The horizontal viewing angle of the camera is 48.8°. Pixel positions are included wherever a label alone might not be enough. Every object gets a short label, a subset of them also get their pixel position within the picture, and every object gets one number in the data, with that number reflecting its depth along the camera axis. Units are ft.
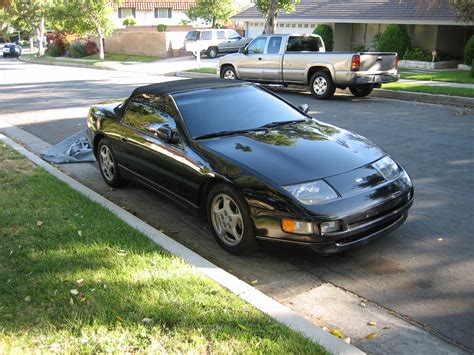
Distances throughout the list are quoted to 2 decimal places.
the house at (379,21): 79.20
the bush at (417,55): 78.89
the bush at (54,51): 152.56
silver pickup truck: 46.85
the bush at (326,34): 94.96
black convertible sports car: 14.17
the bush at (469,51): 70.38
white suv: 114.73
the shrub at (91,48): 141.69
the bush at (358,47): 92.96
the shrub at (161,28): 158.71
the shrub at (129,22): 184.57
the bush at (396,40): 81.82
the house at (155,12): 193.84
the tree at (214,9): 149.07
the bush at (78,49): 139.39
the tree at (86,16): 116.06
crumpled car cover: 27.68
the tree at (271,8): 68.74
